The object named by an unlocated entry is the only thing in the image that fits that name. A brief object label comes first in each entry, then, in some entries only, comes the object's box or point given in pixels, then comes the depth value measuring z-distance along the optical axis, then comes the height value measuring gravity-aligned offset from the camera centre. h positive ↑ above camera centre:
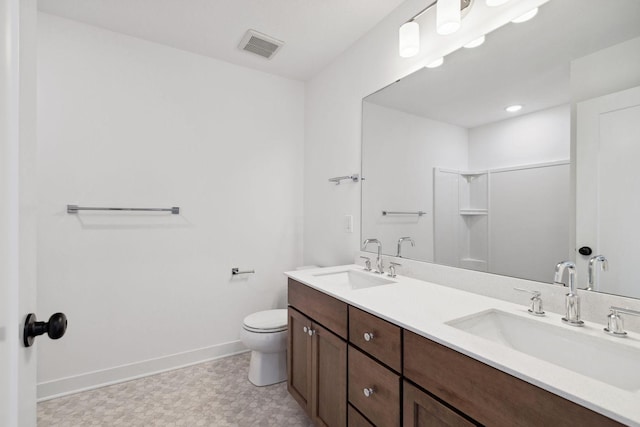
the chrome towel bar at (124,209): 1.94 +0.03
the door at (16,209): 0.49 +0.01
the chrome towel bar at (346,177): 2.15 +0.27
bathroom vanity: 0.65 -0.44
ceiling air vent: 2.11 +1.28
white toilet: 1.96 -0.90
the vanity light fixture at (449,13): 1.35 +0.93
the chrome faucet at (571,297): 0.96 -0.28
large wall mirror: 0.98 +0.27
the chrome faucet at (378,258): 1.81 -0.28
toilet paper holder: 2.52 -0.50
